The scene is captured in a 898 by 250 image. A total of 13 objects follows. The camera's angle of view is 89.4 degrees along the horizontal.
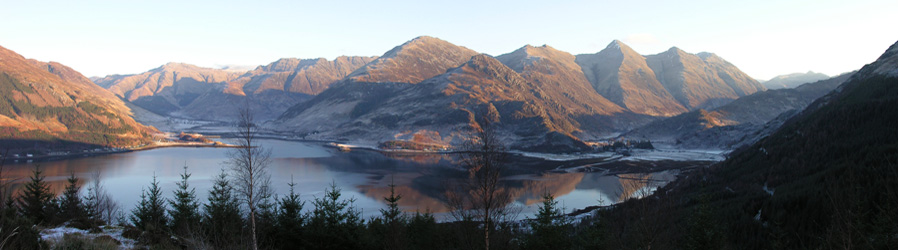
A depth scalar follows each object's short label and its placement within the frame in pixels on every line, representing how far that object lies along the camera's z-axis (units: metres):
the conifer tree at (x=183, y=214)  26.78
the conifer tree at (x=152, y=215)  29.12
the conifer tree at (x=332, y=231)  24.78
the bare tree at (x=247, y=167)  19.86
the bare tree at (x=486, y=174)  16.98
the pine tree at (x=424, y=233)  28.31
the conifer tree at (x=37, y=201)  30.22
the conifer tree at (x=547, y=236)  24.75
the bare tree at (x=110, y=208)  47.78
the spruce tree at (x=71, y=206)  33.69
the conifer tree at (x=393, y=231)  23.25
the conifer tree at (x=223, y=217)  23.48
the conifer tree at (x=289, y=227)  25.39
